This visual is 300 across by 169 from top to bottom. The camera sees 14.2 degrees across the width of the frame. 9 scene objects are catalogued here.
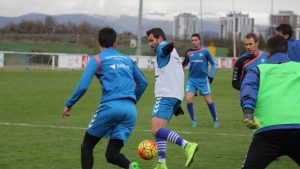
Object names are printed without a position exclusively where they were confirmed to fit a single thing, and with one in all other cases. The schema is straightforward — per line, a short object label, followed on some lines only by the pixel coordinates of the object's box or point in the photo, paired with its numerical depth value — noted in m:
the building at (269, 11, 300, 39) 144.96
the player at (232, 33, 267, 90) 18.16
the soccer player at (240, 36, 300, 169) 10.95
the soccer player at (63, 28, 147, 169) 14.50
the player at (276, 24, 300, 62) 20.03
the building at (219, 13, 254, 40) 149.33
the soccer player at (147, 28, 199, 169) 17.76
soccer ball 17.02
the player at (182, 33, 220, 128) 30.55
